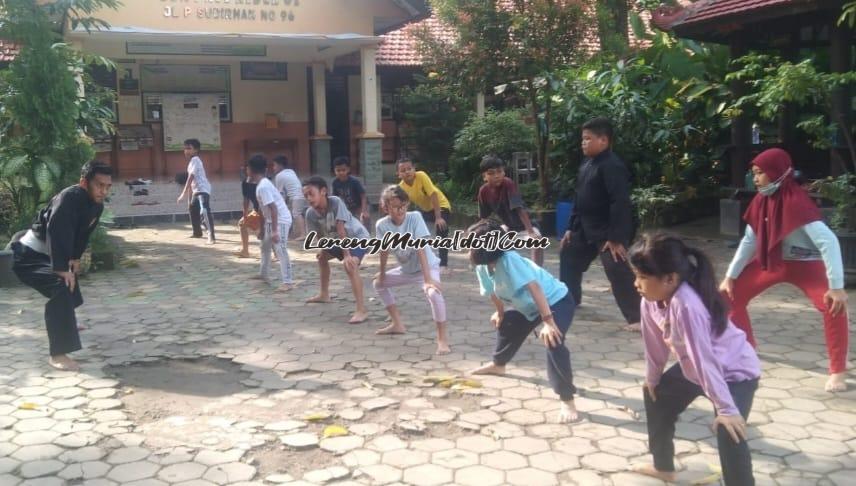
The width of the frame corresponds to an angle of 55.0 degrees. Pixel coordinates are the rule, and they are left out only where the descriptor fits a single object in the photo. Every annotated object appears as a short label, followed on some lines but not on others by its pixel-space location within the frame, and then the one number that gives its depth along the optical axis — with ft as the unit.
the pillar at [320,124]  59.41
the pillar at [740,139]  37.73
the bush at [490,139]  48.03
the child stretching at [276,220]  28.12
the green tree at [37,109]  30.63
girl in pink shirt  10.23
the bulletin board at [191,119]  57.31
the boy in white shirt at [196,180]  39.88
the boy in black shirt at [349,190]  28.19
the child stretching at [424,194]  28.68
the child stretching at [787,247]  15.78
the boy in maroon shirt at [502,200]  25.57
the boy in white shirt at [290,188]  34.17
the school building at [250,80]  49.29
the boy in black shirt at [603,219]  20.04
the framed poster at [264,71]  59.67
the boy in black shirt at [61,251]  17.90
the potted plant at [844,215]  26.58
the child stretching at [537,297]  14.53
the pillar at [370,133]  52.44
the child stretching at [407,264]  19.51
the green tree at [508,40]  37.47
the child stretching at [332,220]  23.61
